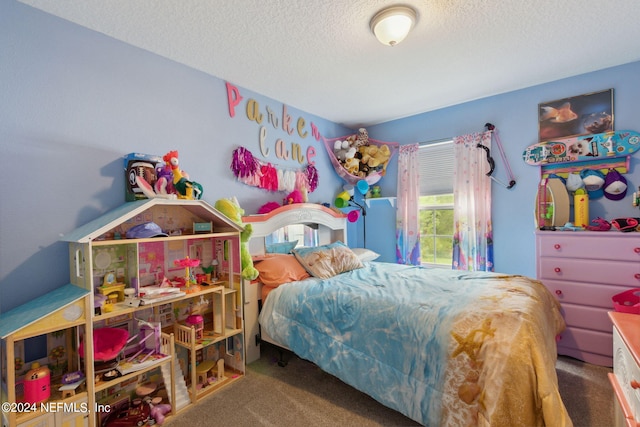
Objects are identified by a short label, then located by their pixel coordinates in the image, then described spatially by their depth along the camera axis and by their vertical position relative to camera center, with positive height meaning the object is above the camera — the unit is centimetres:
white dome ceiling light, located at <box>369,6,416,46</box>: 176 +116
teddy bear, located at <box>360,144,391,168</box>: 377 +72
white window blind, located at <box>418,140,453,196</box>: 346 +50
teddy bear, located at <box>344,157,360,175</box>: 371 +58
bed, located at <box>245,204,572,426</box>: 128 -71
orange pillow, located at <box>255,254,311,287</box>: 246 -50
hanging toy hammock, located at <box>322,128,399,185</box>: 370 +70
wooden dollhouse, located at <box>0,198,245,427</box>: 147 -63
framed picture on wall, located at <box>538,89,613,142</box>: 262 +84
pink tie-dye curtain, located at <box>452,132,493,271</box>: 315 +2
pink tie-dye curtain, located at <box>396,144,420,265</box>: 362 +3
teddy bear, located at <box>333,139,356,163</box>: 368 +78
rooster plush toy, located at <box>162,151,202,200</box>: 199 +24
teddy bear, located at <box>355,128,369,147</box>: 381 +96
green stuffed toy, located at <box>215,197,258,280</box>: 229 -18
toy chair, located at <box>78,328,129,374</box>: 162 -74
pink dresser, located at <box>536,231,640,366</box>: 227 -59
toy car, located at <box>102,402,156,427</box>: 168 -119
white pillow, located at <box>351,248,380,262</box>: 330 -51
